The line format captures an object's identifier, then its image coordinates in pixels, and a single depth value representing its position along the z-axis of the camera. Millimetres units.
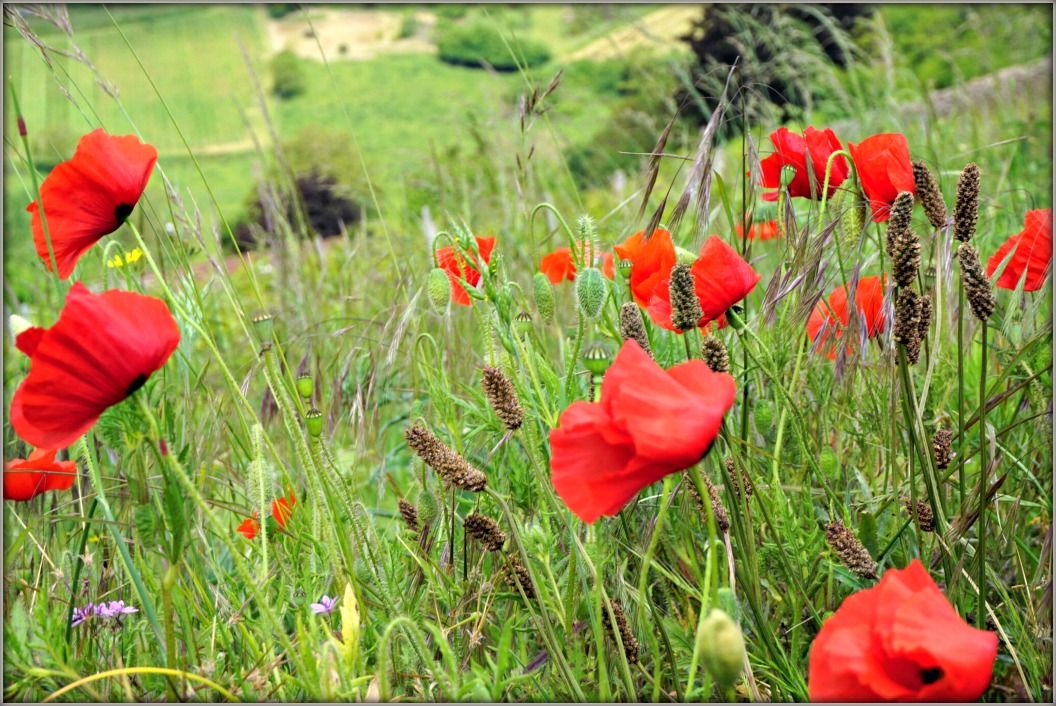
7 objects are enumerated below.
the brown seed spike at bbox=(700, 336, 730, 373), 885
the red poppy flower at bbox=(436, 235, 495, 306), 1069
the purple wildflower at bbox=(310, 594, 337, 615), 850
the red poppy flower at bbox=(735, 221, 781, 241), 1511
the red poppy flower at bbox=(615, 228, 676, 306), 985
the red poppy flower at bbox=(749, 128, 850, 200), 1012
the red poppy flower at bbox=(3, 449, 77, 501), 961
